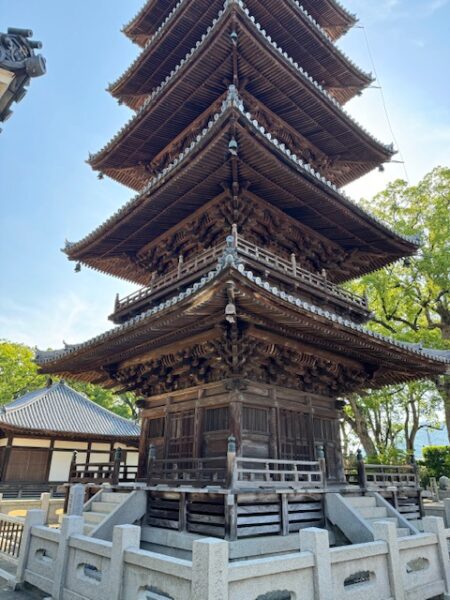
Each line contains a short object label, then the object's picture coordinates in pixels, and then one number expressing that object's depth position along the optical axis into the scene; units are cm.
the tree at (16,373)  3706
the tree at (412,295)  2319
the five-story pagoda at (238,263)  893
